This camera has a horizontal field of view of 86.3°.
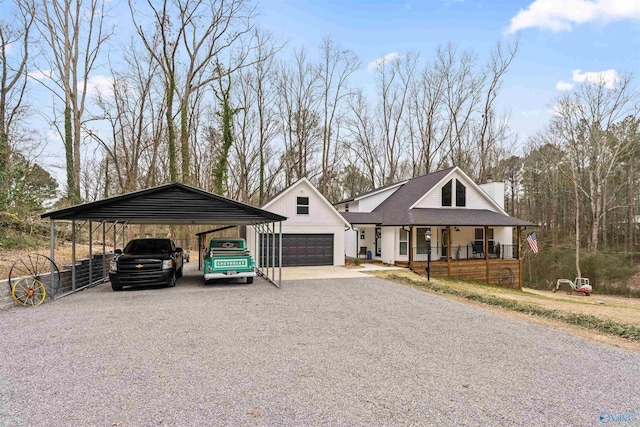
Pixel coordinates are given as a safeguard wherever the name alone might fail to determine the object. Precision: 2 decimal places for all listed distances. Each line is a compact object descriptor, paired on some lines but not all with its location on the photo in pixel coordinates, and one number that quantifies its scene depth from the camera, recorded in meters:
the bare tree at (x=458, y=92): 31.28
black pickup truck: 10.64
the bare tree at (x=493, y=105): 29.75
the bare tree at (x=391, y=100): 33.41
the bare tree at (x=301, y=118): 31.69
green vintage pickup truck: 11.49
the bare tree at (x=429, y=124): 32.34
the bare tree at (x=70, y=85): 19.16
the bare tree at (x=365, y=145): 34.34
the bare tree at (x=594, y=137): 26.56
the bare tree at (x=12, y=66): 18.95
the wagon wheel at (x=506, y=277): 19.56
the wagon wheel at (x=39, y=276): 8.84
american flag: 18.02
